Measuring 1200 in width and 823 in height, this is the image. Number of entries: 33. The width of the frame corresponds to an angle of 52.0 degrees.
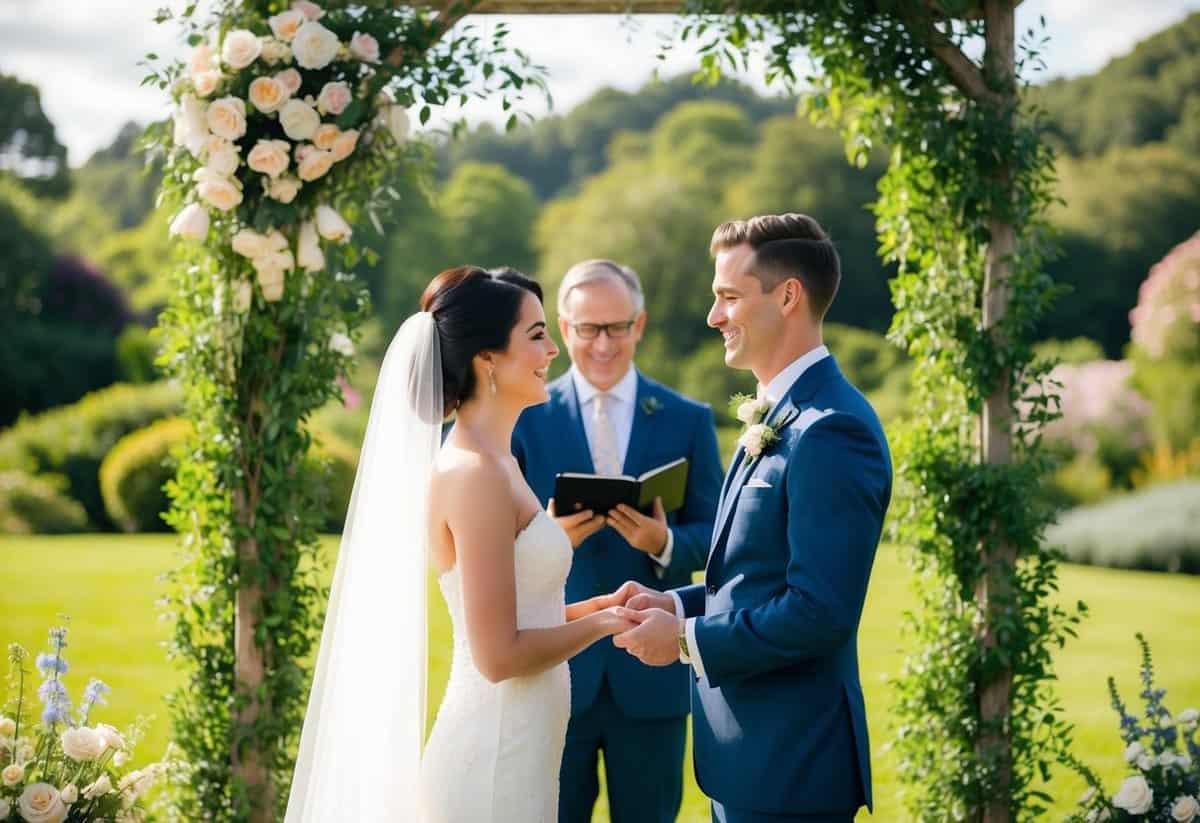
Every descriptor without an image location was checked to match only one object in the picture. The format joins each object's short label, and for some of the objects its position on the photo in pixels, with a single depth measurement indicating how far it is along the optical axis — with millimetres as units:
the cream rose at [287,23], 4117
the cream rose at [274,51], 4145
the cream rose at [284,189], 4215
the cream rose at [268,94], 4125
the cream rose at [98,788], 3617
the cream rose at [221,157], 4141
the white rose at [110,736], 3689
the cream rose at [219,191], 4145
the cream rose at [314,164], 4184
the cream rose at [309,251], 4289
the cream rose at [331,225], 4258
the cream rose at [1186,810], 3824
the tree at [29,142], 32312
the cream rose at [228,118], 4094
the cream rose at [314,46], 4109
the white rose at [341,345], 4434
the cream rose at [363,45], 4199
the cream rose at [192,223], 4180
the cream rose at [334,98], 4164
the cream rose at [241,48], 4094
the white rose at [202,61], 4160
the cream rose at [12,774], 3486
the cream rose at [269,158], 4133
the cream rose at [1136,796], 3898
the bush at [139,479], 15016
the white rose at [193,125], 4164
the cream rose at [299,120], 4137
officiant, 3941
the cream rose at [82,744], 3605
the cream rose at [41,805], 3471
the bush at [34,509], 15445
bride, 2973
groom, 2727
